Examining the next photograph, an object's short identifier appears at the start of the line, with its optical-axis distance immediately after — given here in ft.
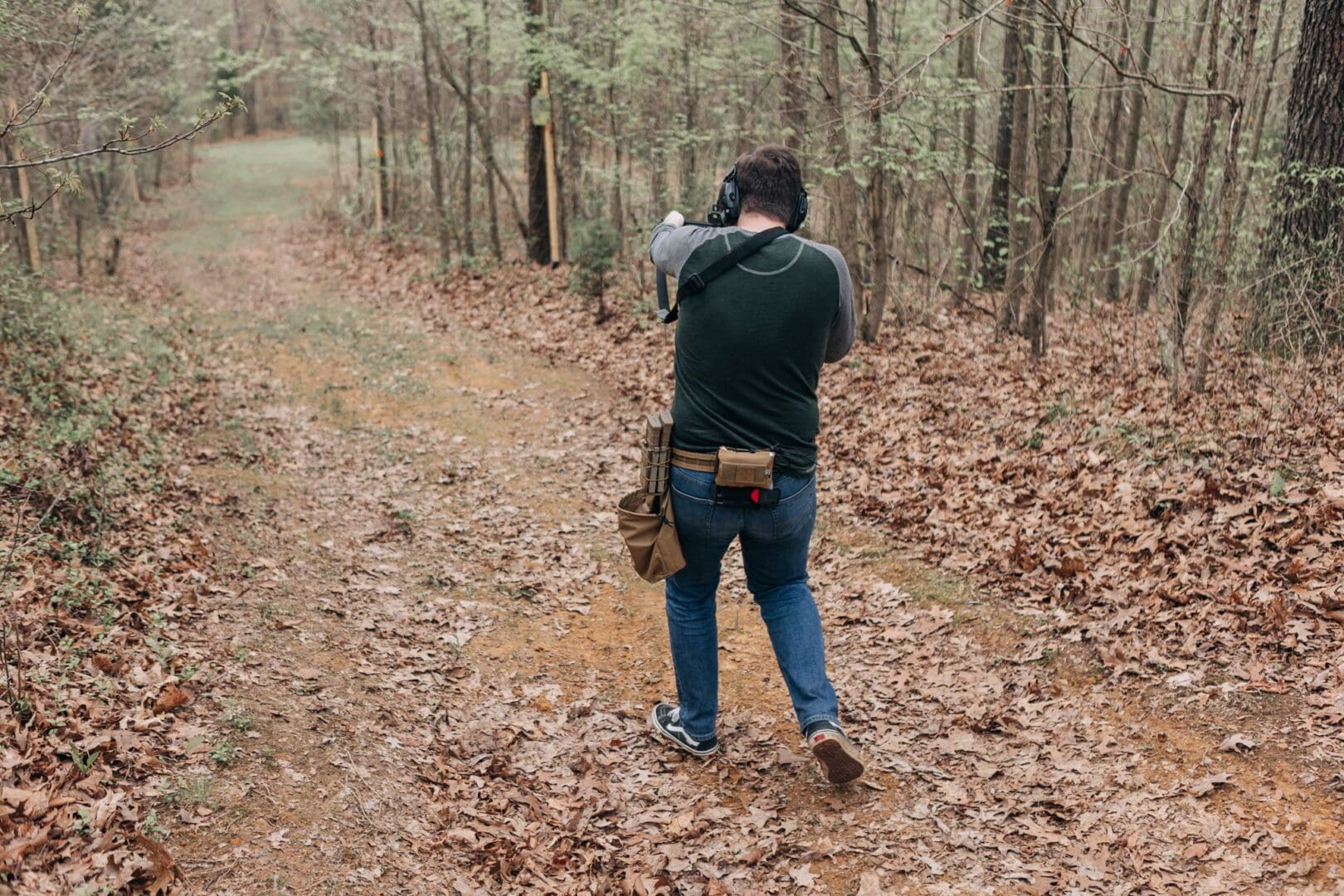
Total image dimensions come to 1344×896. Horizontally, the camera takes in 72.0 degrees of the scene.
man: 12.27
